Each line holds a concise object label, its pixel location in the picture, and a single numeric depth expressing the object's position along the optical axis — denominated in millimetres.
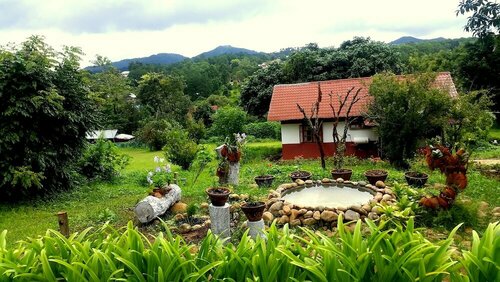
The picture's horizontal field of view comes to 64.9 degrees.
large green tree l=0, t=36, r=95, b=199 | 9406
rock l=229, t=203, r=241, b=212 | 7488
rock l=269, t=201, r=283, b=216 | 7281
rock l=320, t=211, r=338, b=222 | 6758
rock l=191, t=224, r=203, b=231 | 6918
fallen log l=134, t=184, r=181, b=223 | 7254
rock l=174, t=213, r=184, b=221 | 7509
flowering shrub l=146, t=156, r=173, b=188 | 8203
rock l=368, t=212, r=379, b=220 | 6758
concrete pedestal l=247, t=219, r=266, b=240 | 5769
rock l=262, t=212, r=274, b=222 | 7004
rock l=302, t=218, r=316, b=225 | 6828
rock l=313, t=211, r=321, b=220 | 6809
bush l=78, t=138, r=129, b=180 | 12945
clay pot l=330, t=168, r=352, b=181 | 9531
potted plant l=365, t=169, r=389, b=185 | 9242
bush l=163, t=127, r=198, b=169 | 15359
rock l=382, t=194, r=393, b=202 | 7321
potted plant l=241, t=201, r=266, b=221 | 5617
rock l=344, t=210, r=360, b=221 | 6742
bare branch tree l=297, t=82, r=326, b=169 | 12125
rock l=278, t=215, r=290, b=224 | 6977
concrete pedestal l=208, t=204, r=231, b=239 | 6176
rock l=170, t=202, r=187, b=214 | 8116
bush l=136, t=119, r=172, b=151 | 28922
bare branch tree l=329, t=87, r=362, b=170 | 11255
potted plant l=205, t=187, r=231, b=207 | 6184
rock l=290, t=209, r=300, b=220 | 6959
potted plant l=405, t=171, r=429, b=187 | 9117
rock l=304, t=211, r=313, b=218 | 6901
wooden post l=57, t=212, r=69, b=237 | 5571
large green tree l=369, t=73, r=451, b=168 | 13547
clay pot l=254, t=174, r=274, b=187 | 10172
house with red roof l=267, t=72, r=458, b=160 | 18234
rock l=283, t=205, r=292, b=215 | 7070
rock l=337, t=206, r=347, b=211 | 6859
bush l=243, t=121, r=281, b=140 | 28312
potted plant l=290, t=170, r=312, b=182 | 9695
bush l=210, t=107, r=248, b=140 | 24750
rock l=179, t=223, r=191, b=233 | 6871
